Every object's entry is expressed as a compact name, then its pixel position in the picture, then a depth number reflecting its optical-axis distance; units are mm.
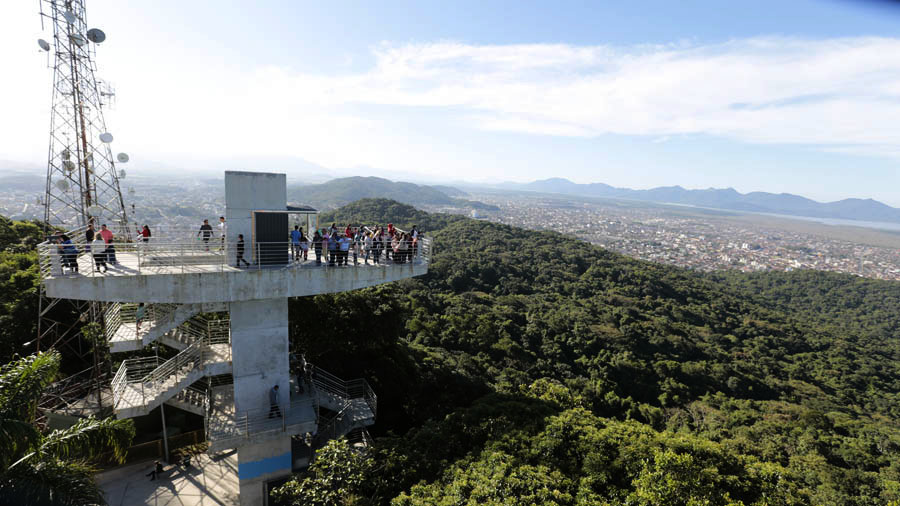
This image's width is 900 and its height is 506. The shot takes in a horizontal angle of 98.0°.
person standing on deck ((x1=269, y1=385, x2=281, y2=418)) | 14336
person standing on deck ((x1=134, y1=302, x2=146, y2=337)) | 13094
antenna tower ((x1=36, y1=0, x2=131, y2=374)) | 15547
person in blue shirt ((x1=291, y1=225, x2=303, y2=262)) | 13961
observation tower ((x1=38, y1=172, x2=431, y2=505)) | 12047
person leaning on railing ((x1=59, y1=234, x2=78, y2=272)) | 10937
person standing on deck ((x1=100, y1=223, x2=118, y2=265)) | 12330
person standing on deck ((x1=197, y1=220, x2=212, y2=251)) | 14865
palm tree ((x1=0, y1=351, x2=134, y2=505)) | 8250
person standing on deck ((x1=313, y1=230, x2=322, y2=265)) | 14059
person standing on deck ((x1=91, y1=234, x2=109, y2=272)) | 11164
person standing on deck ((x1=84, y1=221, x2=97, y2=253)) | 12843
